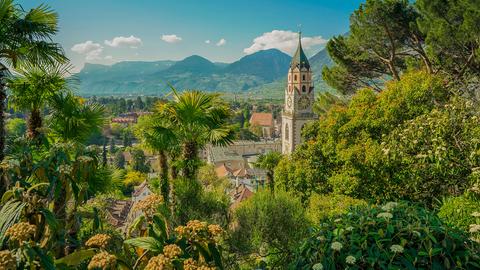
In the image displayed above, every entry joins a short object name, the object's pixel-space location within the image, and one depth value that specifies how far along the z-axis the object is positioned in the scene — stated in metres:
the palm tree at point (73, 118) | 4.36
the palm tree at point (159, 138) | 5.70
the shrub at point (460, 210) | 4.81
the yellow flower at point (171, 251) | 1.81
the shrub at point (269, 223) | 5.48
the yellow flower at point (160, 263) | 1.69
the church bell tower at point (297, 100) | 42.06
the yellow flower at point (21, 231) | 1.72
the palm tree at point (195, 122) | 5.71
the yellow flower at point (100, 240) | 1.99
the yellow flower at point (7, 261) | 1.53
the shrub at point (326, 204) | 7.34
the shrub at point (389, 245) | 2.79
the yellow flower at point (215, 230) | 2.13
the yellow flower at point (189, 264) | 1.82
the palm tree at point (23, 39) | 3.66
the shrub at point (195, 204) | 5.34
